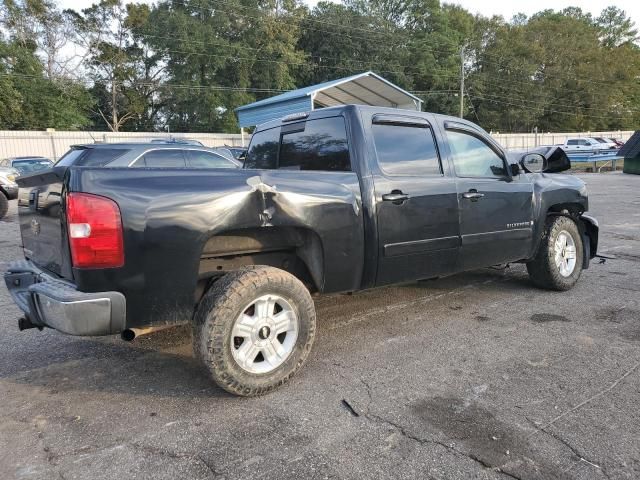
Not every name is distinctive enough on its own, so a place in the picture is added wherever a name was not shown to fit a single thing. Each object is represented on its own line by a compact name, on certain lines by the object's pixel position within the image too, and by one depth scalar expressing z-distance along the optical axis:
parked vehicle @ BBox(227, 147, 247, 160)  17.20
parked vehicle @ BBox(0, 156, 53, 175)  17.77
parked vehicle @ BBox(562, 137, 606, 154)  30.91
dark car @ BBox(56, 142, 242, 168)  8.22
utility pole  39.41
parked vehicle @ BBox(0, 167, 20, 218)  12.12
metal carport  20.62
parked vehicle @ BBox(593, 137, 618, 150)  32.33
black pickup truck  2.69
